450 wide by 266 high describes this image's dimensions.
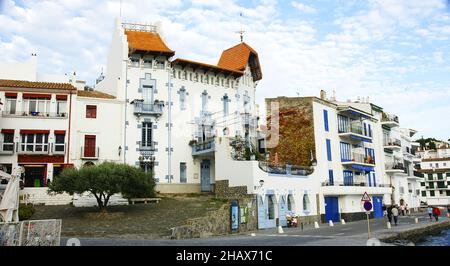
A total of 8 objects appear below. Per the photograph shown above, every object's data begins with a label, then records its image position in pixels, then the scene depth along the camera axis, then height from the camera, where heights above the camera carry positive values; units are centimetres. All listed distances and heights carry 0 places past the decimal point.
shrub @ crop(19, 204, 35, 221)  2562 -64
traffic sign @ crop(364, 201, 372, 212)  1938 -58
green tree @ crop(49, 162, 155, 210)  2669 +128
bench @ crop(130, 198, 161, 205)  3381 -9
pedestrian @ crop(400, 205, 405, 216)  5292 -217
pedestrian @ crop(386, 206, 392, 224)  3323 -154
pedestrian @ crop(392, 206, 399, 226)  3224 -158
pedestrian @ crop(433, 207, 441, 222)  3926 -193
